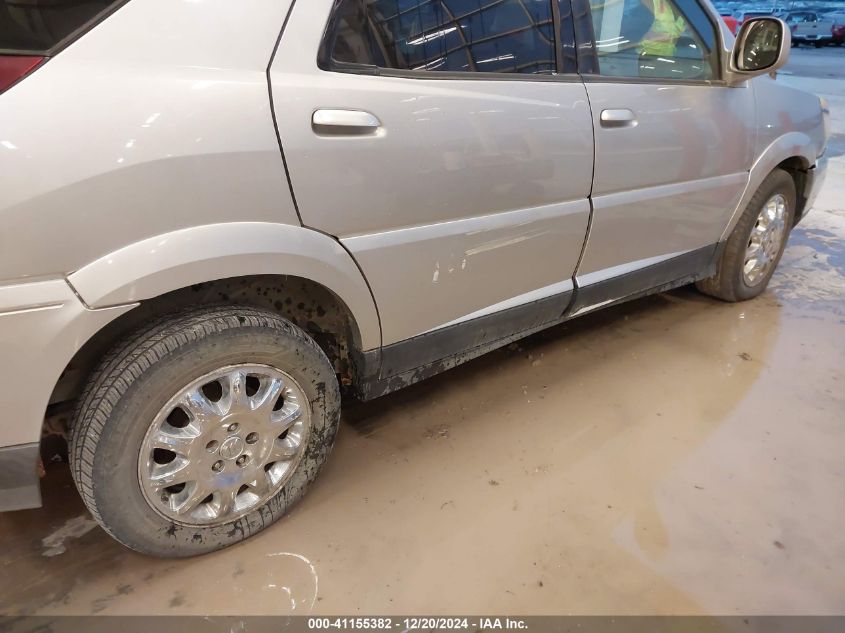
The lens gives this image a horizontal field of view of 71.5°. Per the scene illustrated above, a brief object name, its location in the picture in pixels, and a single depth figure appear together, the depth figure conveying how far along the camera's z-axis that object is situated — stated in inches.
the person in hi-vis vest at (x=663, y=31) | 92.9
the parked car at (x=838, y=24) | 761.0
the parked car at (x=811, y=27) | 772.0
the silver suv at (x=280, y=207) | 47.3
